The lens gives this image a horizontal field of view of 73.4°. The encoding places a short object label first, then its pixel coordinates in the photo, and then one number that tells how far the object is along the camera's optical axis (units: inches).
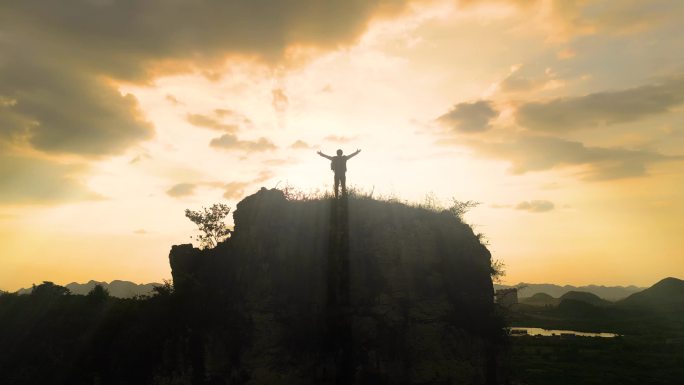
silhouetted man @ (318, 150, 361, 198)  981.2
